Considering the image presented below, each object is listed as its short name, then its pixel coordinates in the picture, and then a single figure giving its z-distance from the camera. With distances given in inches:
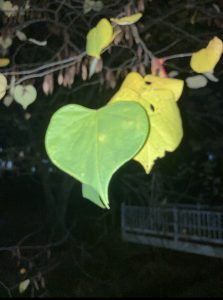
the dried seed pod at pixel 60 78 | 38.6
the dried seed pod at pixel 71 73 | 38.0
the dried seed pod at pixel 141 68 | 26.9
